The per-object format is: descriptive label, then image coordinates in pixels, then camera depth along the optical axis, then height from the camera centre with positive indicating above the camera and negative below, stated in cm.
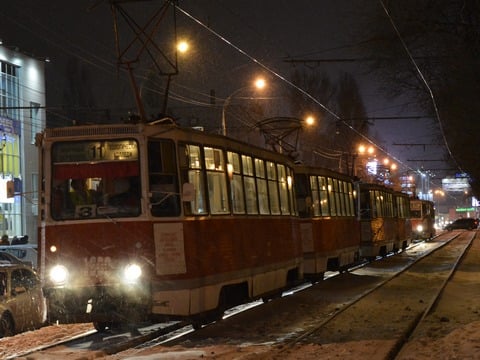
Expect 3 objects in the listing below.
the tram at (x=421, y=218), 5059 +197
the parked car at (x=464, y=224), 8662 +226
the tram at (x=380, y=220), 2814 +118
